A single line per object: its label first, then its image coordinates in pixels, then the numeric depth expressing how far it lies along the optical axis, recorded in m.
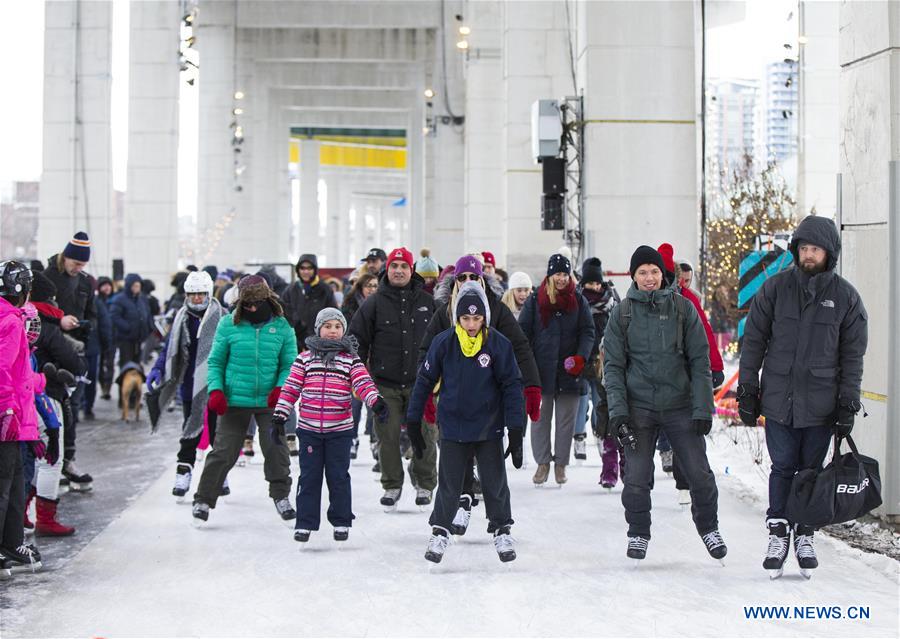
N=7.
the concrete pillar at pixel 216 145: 45.81
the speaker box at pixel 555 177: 18.05
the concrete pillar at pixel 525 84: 24.06
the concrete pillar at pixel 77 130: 26.91
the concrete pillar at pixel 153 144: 30.02
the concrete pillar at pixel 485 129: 31.02
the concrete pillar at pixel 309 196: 71.12
